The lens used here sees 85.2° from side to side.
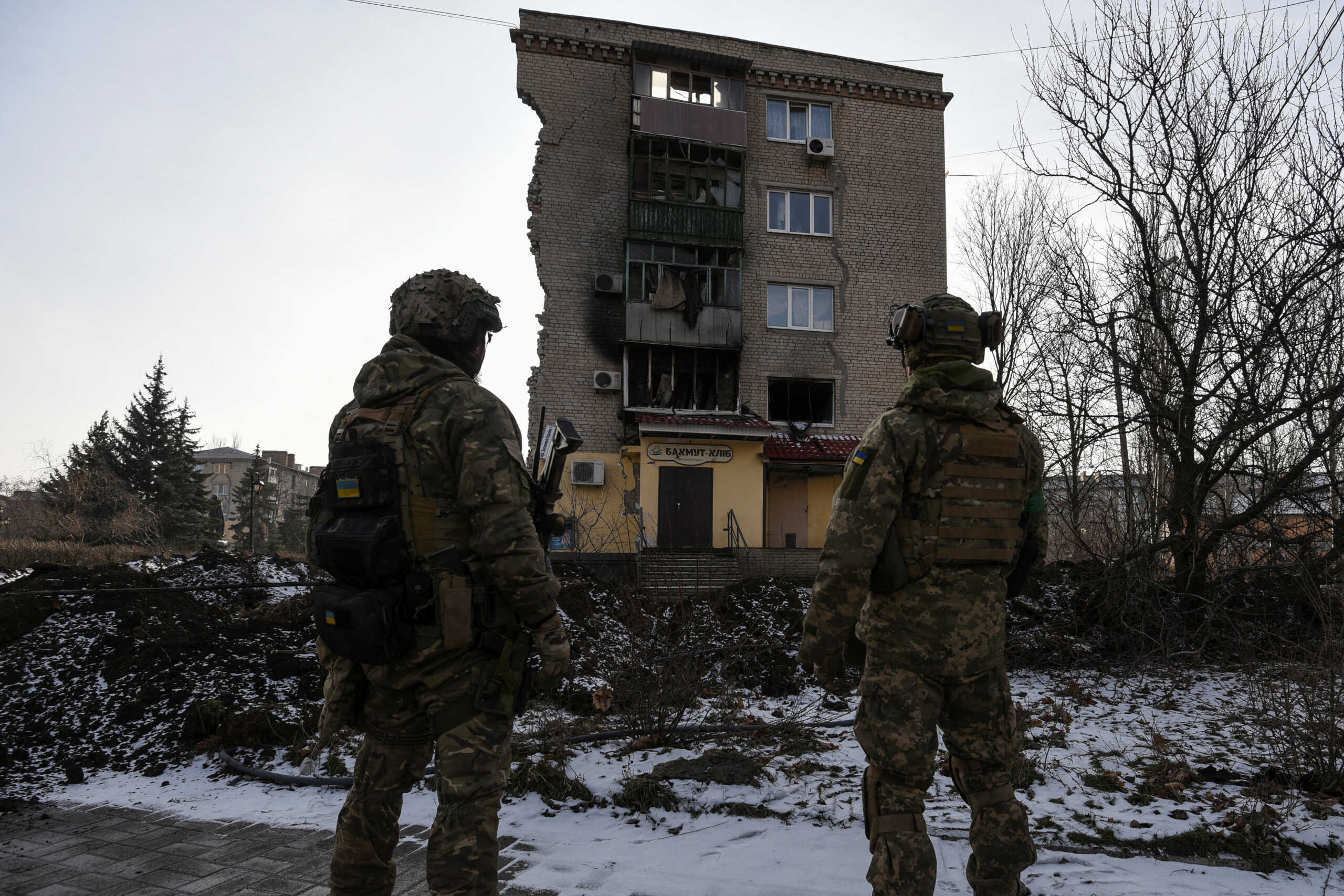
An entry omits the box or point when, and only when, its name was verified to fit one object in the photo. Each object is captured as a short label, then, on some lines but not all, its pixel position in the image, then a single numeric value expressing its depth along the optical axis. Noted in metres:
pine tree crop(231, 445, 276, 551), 41.19
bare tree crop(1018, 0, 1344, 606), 6.74
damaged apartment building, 18.09
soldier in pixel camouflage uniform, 2.46
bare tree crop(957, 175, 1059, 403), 19.58
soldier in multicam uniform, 2.23
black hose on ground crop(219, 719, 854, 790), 4.12
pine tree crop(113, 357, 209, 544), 31.34
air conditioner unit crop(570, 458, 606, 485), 17.89
